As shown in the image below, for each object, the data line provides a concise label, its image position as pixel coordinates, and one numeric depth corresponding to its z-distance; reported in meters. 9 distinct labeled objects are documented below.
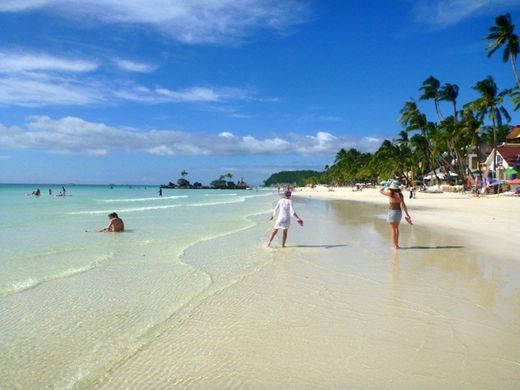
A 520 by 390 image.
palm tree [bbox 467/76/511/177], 43.98
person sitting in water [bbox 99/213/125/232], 15.92
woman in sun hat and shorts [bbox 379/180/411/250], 10.80
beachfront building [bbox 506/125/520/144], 61.53
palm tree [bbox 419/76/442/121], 57.97
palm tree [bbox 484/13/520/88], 37.59
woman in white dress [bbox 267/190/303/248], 11.26
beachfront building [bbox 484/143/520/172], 45.16
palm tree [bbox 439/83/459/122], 55.66
